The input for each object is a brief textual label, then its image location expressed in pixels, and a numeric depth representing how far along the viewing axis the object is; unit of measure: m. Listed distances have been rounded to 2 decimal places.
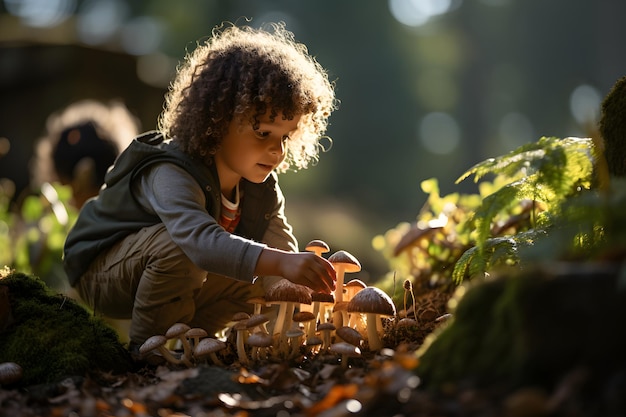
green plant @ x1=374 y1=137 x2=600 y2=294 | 3.32
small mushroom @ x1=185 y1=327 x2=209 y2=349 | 3.72
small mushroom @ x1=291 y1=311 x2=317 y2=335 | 3.69
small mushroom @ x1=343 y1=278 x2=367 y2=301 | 4.13
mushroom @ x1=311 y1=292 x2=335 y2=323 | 3.85
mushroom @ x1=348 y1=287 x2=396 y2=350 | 3.52
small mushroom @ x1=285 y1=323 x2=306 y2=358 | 3.55
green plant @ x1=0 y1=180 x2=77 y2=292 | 7.03
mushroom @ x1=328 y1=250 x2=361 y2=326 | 3.97
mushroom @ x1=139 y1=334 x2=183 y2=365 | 3.63
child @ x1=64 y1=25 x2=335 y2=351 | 3.85
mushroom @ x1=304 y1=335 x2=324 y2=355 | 3.54
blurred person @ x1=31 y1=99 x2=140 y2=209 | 8.94
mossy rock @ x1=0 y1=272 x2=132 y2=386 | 3.45
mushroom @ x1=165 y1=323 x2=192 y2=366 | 3.66
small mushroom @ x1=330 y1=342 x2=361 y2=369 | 3.24
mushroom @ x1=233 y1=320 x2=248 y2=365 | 3.66
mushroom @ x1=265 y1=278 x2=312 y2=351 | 3.65
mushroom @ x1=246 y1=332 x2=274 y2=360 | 3.49
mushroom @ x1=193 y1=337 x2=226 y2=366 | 3.54
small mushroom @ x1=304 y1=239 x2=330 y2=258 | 4.20
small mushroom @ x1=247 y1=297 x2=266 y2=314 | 3.83
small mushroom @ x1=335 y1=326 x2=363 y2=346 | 3.53
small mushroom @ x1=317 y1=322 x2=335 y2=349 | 3.60
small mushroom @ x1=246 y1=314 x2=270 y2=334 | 3.68
